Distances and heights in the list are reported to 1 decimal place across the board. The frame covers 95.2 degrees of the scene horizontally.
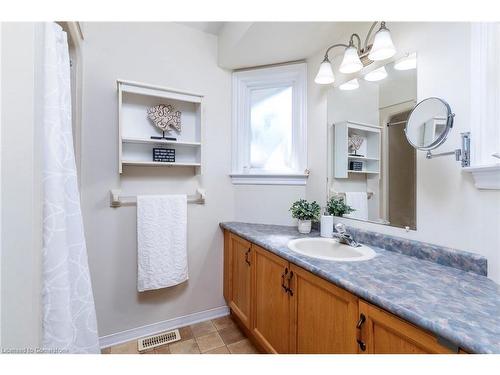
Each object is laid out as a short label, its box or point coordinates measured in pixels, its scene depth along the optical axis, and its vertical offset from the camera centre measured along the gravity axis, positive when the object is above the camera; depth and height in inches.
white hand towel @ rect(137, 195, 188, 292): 65.2 -16.9
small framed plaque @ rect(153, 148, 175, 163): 67.2 +8.4
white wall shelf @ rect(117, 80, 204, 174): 63.0 +17.3
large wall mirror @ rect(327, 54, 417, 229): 47.8 +9.3
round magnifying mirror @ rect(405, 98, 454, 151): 38.6 +10.6
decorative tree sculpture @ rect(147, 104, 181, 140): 67.4 +19.8
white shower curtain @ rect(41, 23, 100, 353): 28.7 -4.7
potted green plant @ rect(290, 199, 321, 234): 65.3 -8.8
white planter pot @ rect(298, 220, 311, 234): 65.3 -12.3
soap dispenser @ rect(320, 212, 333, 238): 60.7 -11.5
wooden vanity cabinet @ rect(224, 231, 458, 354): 28.2 -22.4
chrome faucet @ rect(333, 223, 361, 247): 52.5 -12.7
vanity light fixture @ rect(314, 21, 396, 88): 43.1 +27.6
